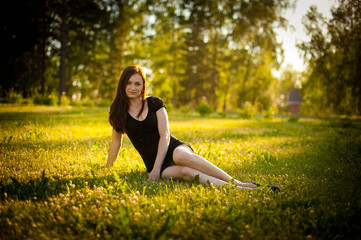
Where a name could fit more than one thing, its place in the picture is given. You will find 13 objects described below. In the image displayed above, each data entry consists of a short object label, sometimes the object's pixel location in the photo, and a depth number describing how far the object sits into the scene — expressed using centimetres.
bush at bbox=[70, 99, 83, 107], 1933
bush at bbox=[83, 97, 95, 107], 1928
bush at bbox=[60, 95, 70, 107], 1723
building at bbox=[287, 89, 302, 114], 5997
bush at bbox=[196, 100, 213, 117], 1762
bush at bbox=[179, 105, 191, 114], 1977
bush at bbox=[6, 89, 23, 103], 1431
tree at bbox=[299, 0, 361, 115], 2167
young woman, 356
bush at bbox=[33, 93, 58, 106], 1634
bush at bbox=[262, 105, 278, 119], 1706
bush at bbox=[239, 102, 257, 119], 1761
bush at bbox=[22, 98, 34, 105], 1536
